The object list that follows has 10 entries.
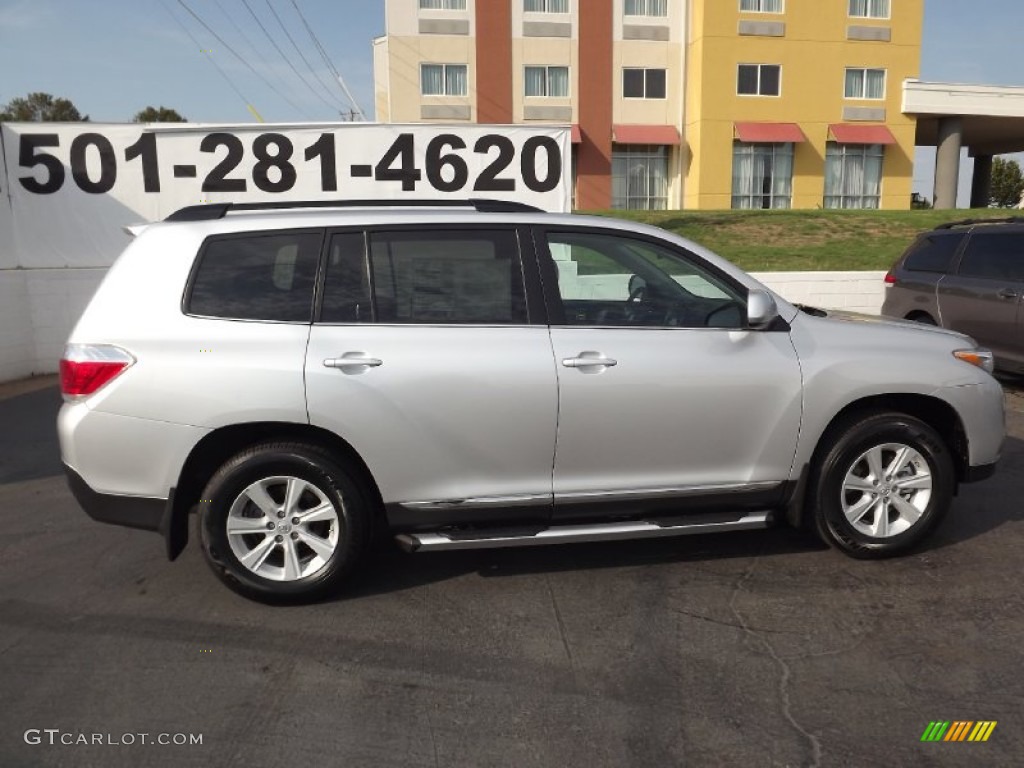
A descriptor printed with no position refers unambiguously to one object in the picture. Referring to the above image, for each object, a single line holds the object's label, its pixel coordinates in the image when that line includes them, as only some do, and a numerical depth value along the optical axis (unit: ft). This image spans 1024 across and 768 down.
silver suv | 11.92
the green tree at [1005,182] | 191.42
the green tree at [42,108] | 197.16
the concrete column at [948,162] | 118.93
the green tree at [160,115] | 193.26
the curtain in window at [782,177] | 115.34
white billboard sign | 33.96
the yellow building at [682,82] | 110.01
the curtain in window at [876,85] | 114.73
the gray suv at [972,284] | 25.46
